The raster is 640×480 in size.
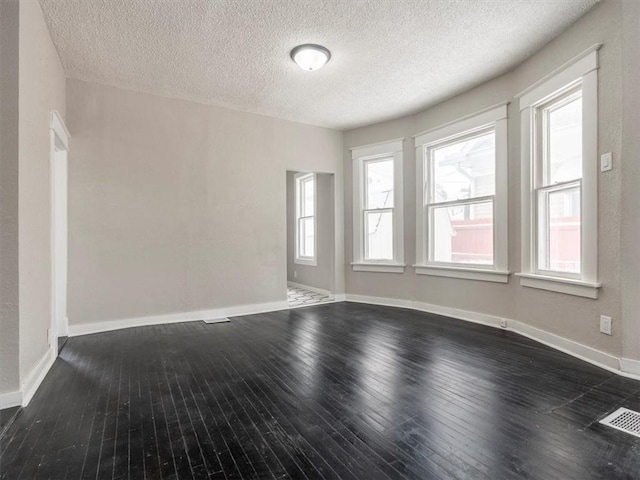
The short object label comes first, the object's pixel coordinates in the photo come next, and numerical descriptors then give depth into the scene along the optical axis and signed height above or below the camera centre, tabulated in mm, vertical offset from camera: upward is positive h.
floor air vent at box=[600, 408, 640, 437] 1899 -1080
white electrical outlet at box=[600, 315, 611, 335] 2761 -714
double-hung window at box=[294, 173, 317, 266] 6997 +445
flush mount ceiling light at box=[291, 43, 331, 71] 3260 +1839
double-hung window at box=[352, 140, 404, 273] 5297 +527
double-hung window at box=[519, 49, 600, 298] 2908 +582
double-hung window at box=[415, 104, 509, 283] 4012 +547
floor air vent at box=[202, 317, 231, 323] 4488 -1092
